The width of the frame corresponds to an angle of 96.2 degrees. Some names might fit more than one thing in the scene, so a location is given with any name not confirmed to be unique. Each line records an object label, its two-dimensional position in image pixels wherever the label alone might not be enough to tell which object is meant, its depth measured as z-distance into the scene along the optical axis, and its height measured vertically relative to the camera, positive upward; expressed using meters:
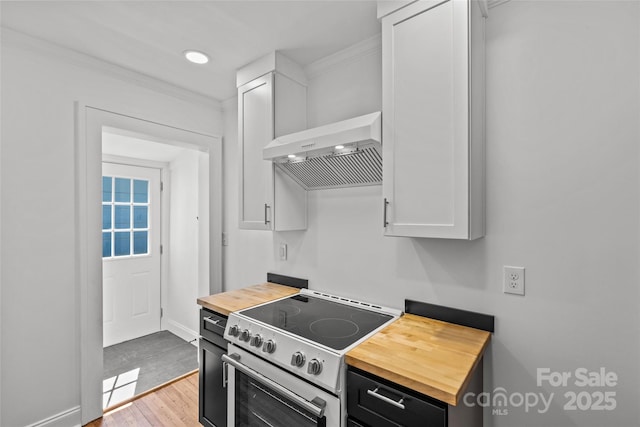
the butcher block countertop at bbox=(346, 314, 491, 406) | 0.96 -0.57
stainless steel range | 1.18 -0.66
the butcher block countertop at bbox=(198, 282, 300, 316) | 1.80 -0.58
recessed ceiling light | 1.90 +1.07
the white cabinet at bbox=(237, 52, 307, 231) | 1.93 +0.57
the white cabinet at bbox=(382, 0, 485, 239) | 1.21 +0.42
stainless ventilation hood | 1.41 +0.34
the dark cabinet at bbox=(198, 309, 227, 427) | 1.75 -1.01
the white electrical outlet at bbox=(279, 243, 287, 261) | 2.27 -0.30
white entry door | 3.27 -0.45
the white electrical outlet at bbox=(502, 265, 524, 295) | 1.30 -0.31
